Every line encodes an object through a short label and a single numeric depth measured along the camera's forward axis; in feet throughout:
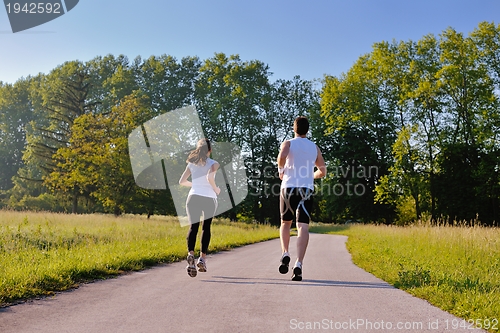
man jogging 20.01
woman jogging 23.56
